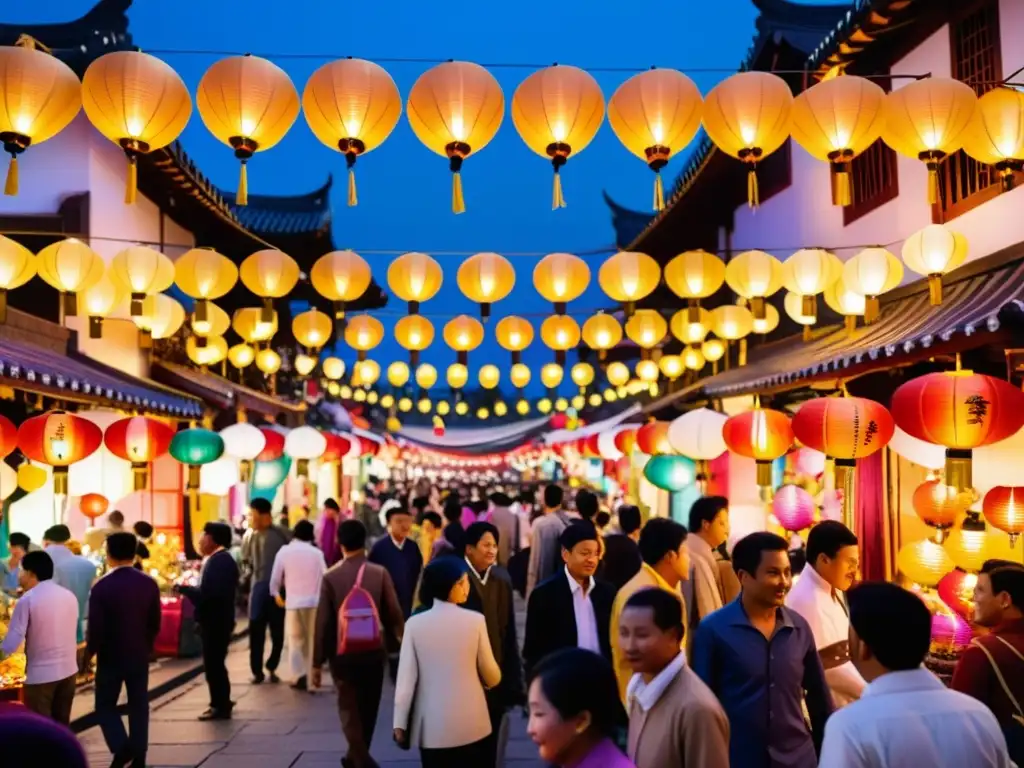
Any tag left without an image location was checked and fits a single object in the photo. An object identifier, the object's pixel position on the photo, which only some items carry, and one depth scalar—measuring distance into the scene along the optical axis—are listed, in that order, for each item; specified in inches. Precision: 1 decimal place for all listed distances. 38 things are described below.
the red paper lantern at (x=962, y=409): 264.4
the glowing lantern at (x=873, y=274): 385.1
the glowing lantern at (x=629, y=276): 439.5
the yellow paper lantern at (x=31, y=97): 260.1
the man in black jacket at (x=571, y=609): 246.7
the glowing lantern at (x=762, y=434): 392.2
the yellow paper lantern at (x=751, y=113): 288.5
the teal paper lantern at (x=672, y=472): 534.3
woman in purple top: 112.4
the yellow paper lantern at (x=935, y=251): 344.8
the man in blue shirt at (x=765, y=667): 171.5
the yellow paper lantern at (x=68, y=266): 386.0
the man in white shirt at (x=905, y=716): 115.3
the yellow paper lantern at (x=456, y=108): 285.6
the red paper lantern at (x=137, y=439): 433.3
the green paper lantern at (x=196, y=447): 466.3
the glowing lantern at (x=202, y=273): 438.6
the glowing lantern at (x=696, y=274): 437.7
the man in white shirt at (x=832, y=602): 211.6
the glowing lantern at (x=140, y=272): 412.2
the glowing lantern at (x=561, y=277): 456.4
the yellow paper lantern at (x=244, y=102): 278.2
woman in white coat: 219.3
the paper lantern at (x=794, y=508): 446.0
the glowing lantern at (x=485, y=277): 447.2
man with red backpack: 299.6
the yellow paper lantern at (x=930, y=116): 275.0
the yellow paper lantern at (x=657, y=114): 290.4
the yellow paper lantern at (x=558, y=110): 290.8
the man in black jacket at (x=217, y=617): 395.9
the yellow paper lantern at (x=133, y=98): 267.7
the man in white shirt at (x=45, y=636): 278.4
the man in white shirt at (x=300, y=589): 437.1
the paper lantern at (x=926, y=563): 317.4
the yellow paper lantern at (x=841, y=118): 281.6
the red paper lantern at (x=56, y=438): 374.0
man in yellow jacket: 236.2
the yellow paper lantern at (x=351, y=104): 285.3
